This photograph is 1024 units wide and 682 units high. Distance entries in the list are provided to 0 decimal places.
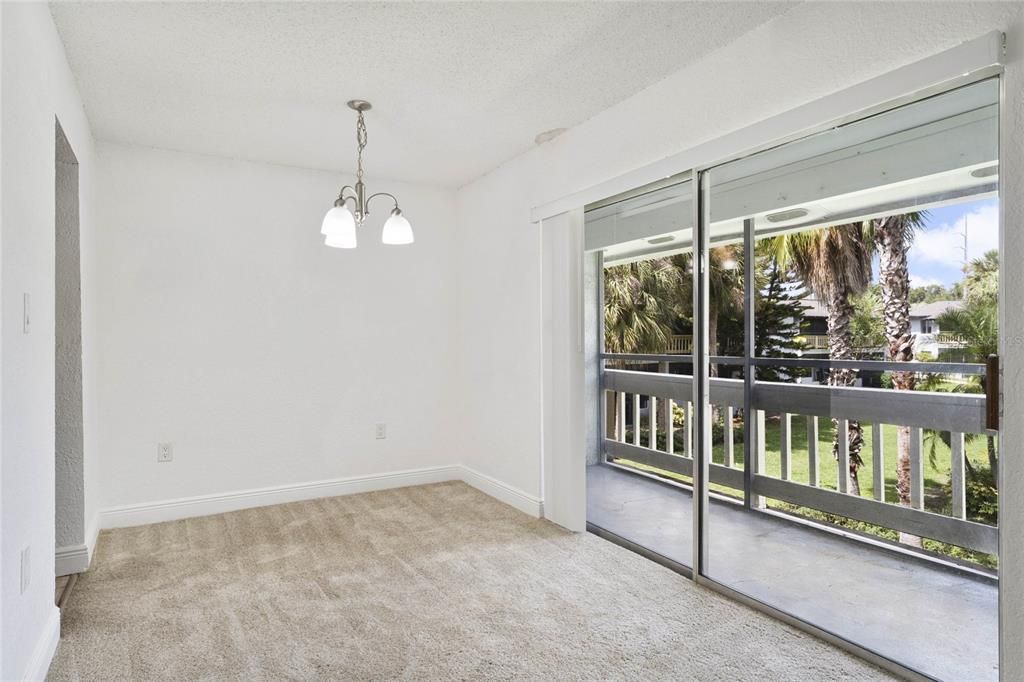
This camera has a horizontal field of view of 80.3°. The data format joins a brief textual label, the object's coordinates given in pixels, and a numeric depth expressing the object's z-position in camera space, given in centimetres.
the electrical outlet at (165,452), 392
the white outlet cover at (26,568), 195
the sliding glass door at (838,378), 193
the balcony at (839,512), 195
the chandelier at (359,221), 310
